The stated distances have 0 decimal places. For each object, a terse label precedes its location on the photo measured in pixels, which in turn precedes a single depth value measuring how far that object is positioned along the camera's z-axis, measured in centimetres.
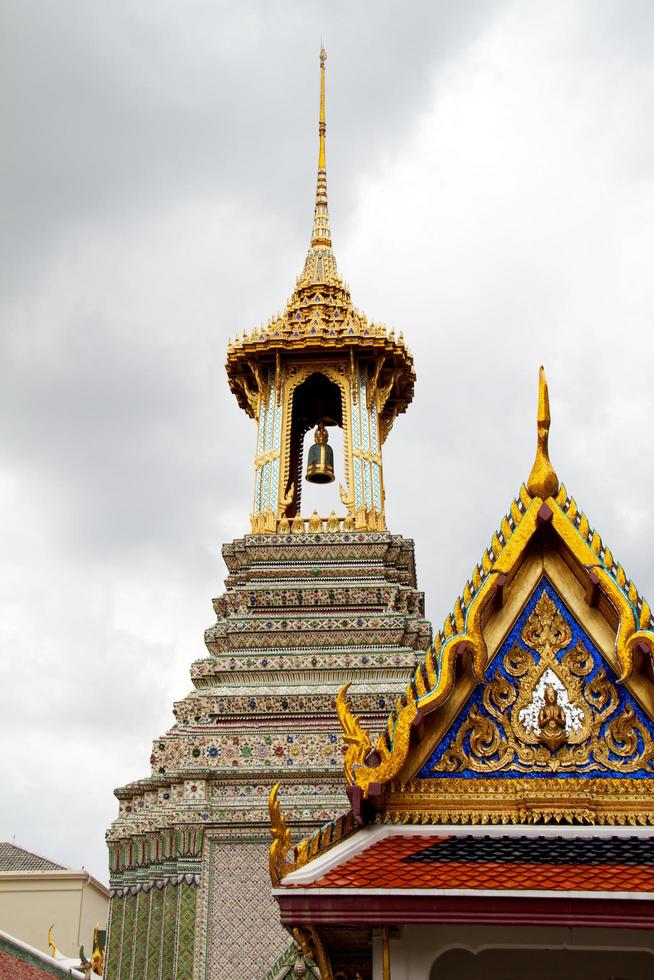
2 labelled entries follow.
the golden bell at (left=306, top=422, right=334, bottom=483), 2225
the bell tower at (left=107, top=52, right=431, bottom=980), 1585
